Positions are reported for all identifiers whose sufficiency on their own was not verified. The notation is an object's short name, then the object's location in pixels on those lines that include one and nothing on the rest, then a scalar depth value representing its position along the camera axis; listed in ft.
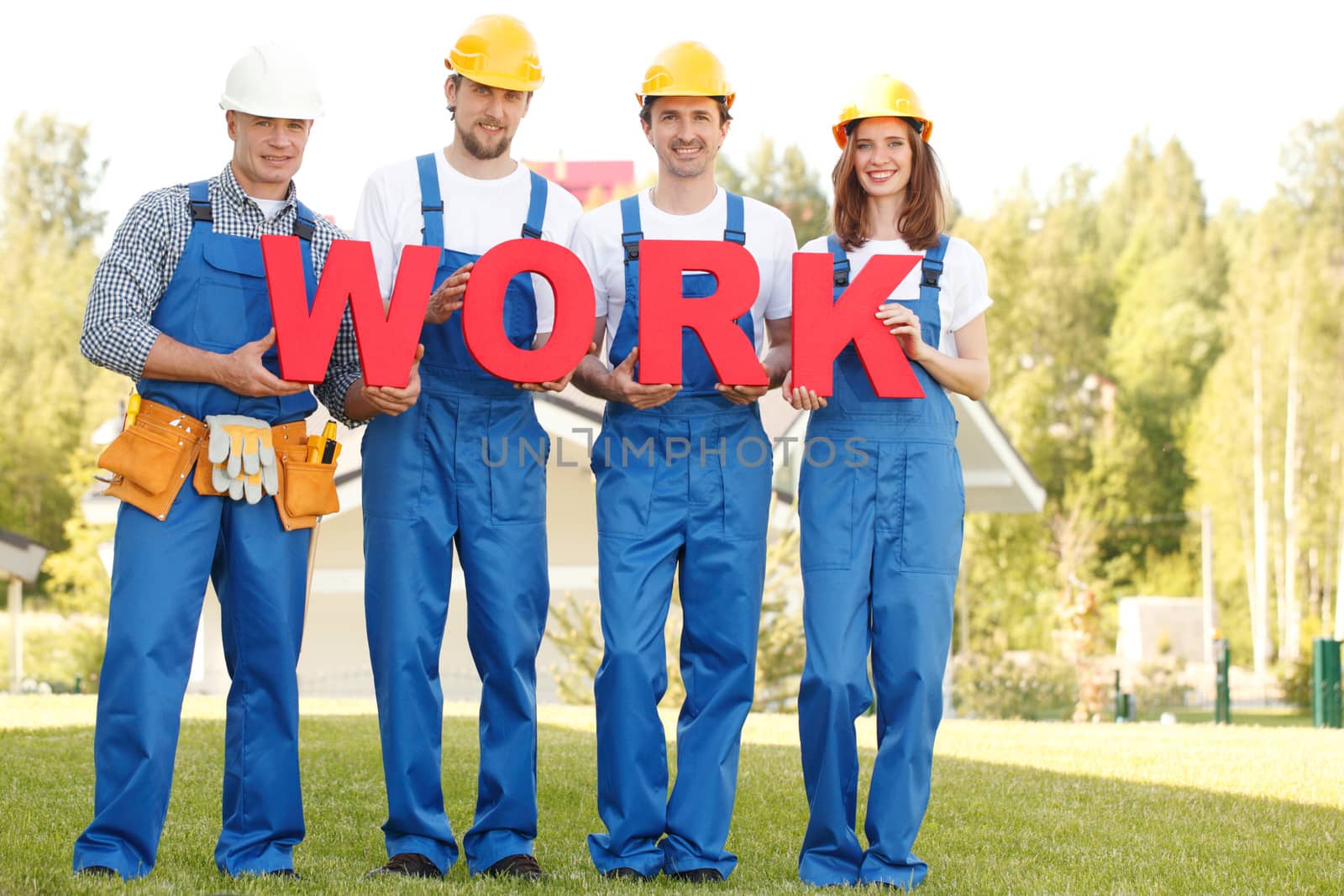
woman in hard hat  15.84
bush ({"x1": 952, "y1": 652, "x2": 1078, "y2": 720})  68.49
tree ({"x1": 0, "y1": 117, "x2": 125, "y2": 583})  138.82
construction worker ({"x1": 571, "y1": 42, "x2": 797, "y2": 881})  16.02
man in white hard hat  15.02
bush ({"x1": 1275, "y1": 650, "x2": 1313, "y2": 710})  79.46
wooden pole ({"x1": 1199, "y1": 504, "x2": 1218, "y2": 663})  134.10
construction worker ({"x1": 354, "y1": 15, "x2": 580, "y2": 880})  15.94
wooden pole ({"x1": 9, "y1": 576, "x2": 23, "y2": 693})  73.72
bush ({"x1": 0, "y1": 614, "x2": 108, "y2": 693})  96.22
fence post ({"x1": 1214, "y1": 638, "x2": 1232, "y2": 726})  63.77
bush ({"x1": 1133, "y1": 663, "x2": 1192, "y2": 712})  82.95
